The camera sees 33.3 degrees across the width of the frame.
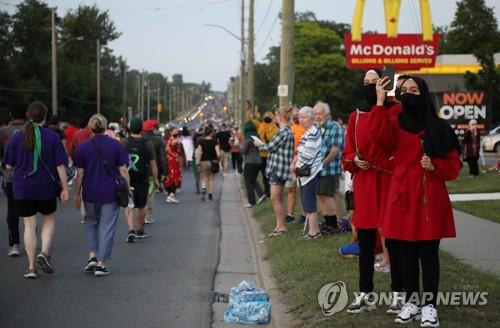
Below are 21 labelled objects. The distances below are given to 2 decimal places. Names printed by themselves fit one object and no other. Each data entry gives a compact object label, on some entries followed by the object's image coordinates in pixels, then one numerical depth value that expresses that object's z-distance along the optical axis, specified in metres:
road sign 18.84
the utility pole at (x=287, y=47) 18.41
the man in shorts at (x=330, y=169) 11.32
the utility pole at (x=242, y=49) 51.74
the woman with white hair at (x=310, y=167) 11.21
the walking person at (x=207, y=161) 20.62
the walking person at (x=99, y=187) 9.74
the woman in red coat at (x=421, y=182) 6.09
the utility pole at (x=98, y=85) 70.70
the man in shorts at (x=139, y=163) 12.30
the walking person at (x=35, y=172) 9.56
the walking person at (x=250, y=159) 17.47
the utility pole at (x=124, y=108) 90.97
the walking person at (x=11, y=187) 11.09
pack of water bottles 7.37
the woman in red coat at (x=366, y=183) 6.77
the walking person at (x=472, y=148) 24.72
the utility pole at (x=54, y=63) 48.94
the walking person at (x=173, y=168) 20.30
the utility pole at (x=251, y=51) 38.69
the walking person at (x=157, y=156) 14.58
